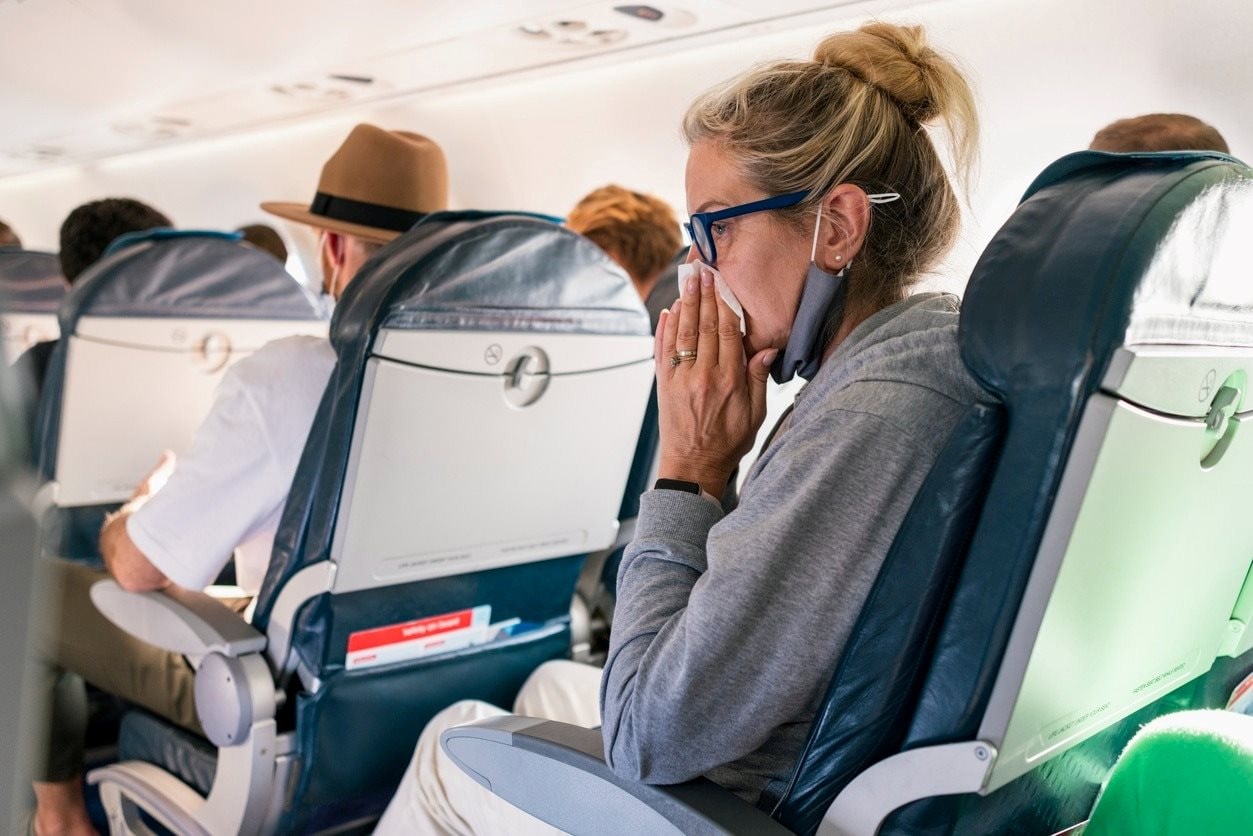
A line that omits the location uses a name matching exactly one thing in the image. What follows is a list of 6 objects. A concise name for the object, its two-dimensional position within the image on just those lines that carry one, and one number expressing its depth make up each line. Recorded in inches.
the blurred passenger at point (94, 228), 159.8
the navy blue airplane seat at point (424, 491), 86.0
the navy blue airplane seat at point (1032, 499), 46.6
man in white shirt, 93.5
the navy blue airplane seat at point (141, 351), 126.6
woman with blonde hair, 52.5
